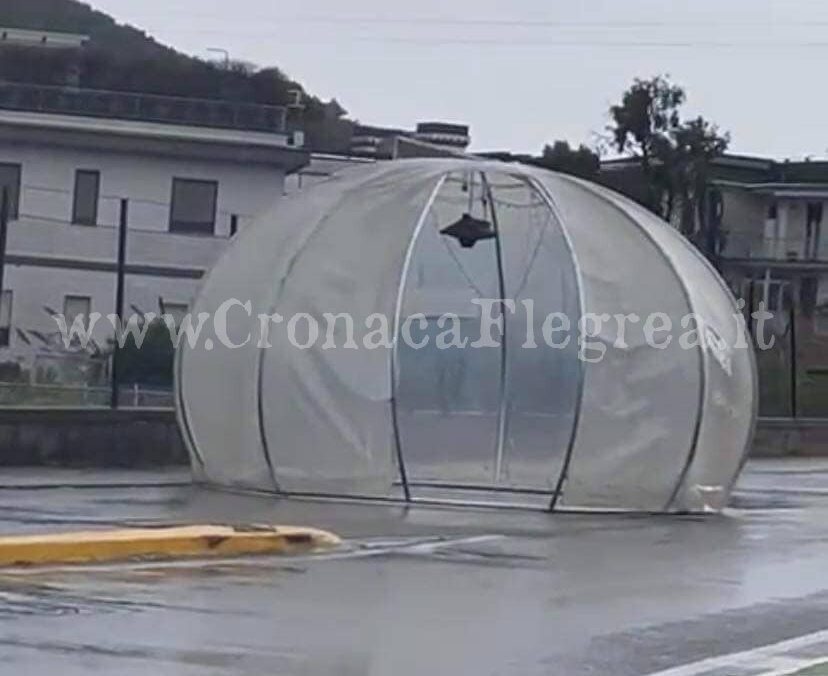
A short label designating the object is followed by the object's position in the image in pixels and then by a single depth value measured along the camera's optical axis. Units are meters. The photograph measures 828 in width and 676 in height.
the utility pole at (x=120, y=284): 27.53
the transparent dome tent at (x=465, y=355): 23.16
